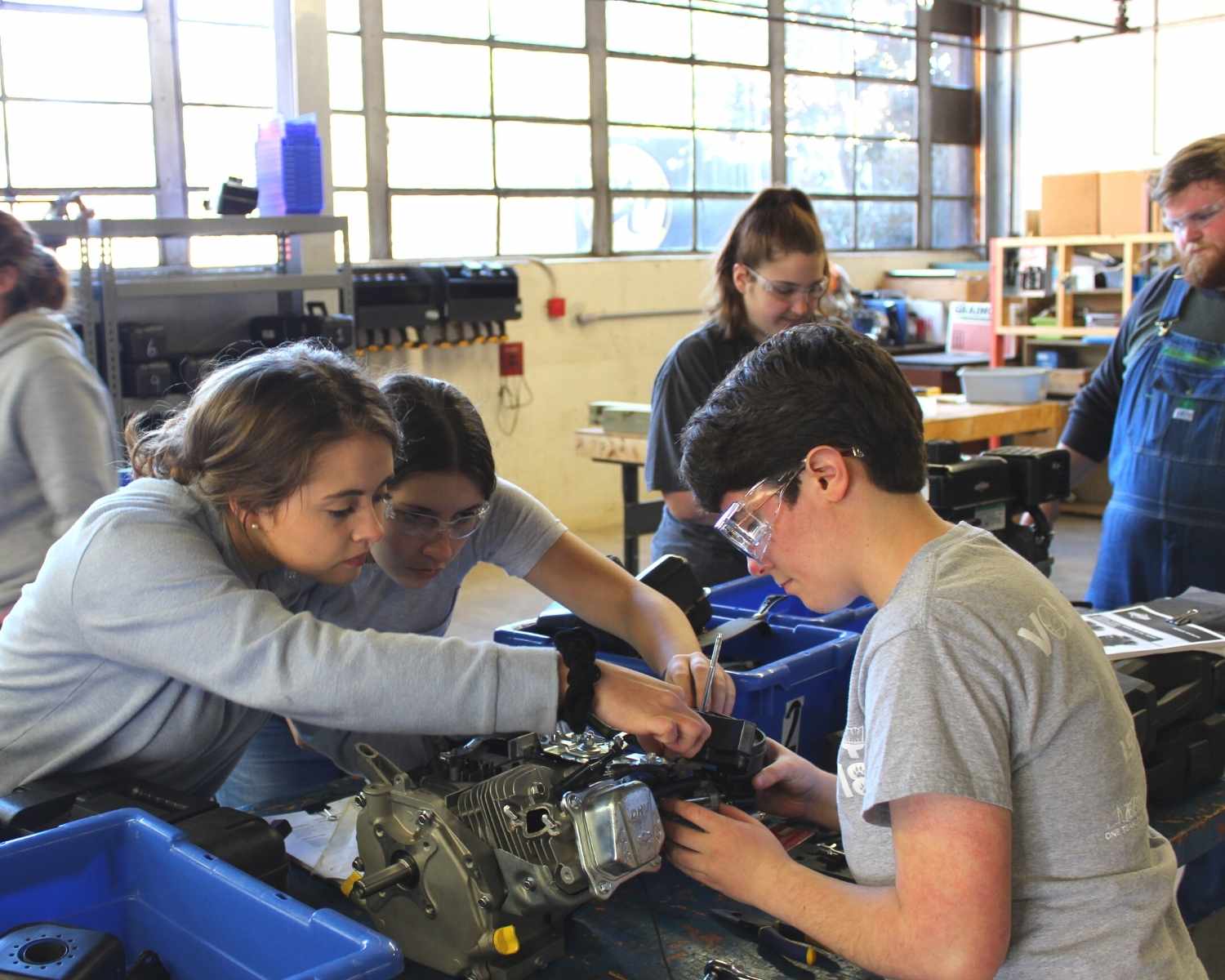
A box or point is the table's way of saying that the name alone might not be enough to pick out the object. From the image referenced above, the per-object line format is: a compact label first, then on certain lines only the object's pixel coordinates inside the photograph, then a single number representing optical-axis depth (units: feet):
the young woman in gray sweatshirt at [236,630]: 4.30
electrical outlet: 20.15
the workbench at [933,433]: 12.81
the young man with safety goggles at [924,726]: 3.28
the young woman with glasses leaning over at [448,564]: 5.61
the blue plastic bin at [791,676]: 5.52
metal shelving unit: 13.73
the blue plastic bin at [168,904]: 3.49
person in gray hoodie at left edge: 7.27
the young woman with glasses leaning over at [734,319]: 8.20
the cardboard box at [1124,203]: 20.99
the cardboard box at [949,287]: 26.16
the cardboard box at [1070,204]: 21.72
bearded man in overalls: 8.53
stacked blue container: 15.31
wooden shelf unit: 21.24
